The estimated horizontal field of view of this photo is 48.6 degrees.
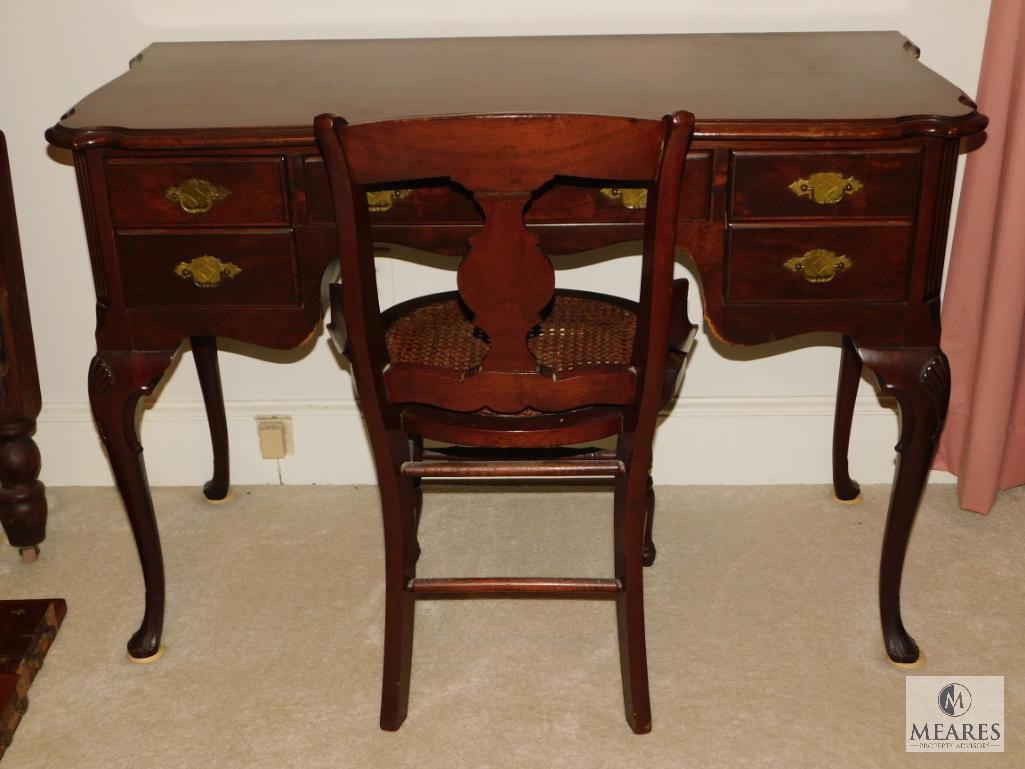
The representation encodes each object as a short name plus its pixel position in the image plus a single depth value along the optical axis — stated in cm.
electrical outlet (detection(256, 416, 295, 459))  251
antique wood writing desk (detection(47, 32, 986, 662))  166
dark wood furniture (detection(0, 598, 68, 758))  187
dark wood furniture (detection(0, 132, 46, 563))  214
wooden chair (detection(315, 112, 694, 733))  141
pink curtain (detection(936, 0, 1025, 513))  209
